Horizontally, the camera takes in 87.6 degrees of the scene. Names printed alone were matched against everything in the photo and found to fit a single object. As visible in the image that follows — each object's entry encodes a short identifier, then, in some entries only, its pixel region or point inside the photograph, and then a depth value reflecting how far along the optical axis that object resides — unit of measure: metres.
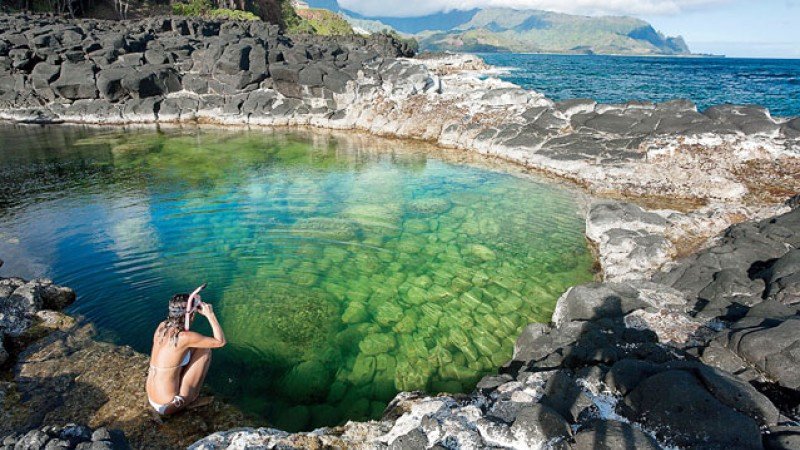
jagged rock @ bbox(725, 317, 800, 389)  4.68
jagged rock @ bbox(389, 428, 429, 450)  4.30
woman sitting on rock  5.26
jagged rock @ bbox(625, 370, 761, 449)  3.75
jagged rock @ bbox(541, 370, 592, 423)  4.47
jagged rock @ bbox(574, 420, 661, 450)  3.77
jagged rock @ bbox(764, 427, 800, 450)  3.58
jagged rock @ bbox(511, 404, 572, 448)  4.07
